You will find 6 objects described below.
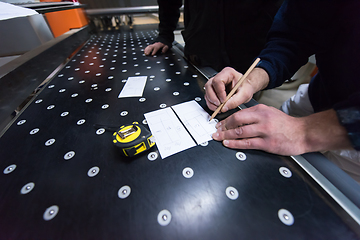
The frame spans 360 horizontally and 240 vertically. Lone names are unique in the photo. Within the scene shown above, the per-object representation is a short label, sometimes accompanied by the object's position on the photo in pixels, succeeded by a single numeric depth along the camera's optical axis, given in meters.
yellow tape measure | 0.33
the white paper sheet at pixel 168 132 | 0.38
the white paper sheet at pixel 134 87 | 0.59
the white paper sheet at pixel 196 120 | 0.41
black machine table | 0.25
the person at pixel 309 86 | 0.33
